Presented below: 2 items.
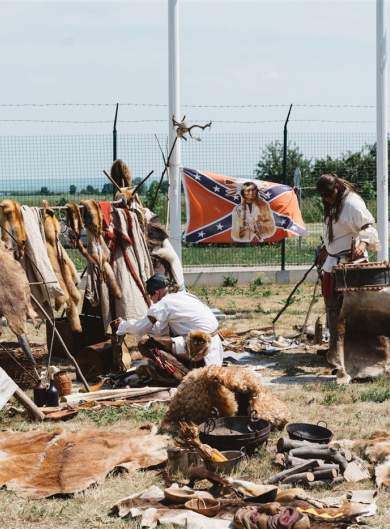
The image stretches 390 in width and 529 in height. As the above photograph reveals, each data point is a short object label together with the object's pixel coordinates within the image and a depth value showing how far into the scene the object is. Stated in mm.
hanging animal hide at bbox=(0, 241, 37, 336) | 16625
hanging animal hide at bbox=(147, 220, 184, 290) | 21016
